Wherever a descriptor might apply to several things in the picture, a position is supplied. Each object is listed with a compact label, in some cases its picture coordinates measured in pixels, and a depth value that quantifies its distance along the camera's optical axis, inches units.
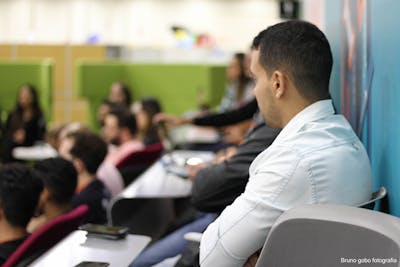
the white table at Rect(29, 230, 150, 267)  71.3
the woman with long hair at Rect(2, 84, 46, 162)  285.3
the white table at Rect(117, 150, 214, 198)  128.3
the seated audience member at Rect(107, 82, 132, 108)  312.5
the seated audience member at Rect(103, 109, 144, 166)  198.7
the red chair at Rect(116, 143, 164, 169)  162.6
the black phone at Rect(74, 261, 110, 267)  67.7
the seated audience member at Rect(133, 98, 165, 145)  209.8
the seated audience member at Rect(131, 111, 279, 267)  90.2
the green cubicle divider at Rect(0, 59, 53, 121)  335.0
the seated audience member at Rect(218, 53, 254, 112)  221.6
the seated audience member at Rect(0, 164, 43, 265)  90.9
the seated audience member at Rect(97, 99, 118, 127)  262.7
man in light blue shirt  58.4
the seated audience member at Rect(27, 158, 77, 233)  107.7
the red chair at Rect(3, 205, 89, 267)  77.6
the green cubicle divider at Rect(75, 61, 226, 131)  333.7
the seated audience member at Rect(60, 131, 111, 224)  120.6
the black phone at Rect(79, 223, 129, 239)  79.9
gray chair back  48.7
